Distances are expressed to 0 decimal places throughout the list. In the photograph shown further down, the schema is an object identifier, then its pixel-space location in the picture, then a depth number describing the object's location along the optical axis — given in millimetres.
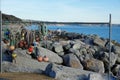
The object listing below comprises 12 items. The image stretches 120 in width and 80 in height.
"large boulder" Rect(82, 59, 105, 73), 5919
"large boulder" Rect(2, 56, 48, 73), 4140
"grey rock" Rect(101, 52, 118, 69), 7191
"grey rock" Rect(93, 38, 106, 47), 10060
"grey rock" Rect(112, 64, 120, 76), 6954
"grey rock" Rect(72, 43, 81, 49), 8017
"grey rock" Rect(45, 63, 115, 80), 3728
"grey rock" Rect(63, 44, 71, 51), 7483
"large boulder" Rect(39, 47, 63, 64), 5466
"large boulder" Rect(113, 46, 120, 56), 8925
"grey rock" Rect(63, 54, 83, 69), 5414
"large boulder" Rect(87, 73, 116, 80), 3666
